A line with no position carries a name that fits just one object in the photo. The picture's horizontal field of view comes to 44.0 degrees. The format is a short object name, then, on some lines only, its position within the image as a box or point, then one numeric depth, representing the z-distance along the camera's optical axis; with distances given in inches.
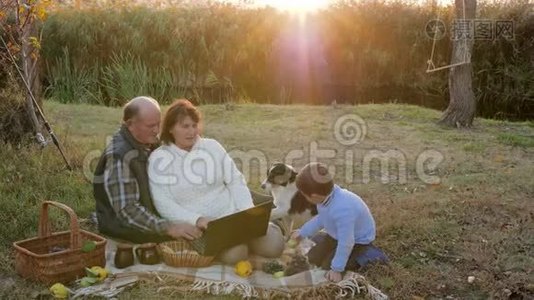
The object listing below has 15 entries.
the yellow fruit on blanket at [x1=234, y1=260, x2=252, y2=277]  171.3
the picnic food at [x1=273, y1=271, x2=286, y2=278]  172.2
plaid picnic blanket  161.3
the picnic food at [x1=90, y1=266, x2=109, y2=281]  165.6
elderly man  179.3
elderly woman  180.5
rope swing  412.5
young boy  167.2
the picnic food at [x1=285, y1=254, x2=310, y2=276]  174.3
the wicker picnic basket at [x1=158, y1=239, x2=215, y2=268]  174.4
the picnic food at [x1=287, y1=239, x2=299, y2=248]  196.2
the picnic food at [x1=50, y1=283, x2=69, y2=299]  157.1
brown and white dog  208.8
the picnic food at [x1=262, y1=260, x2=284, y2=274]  176.1
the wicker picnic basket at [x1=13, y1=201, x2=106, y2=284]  163.3
